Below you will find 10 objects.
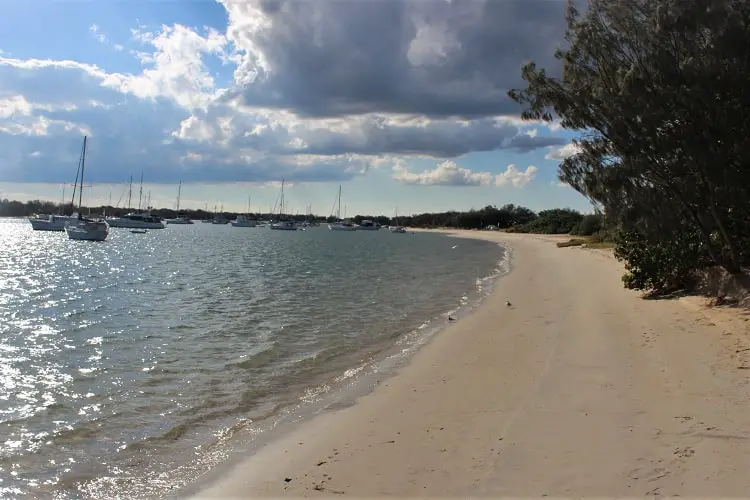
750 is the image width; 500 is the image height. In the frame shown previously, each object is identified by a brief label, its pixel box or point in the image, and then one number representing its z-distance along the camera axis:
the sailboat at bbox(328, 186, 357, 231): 192.74
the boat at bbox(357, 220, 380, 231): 198.25
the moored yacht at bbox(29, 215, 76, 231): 102.94
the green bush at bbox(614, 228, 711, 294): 17.59
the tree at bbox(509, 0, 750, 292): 12.53
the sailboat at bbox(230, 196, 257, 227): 199.75
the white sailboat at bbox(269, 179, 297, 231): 174.15
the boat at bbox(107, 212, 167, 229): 126.81
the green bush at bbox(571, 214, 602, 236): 83.31
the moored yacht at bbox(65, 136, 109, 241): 75.31
